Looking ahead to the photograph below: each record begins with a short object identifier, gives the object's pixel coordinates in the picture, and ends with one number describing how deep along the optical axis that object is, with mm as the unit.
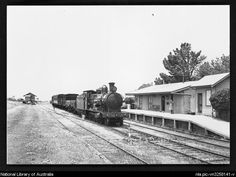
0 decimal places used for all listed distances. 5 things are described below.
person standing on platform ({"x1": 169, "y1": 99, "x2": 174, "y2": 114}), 23847
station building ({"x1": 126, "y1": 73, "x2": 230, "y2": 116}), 20438
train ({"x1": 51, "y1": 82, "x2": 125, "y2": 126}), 19188
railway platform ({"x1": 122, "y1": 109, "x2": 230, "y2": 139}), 14105
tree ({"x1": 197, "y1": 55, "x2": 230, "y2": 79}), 30938
